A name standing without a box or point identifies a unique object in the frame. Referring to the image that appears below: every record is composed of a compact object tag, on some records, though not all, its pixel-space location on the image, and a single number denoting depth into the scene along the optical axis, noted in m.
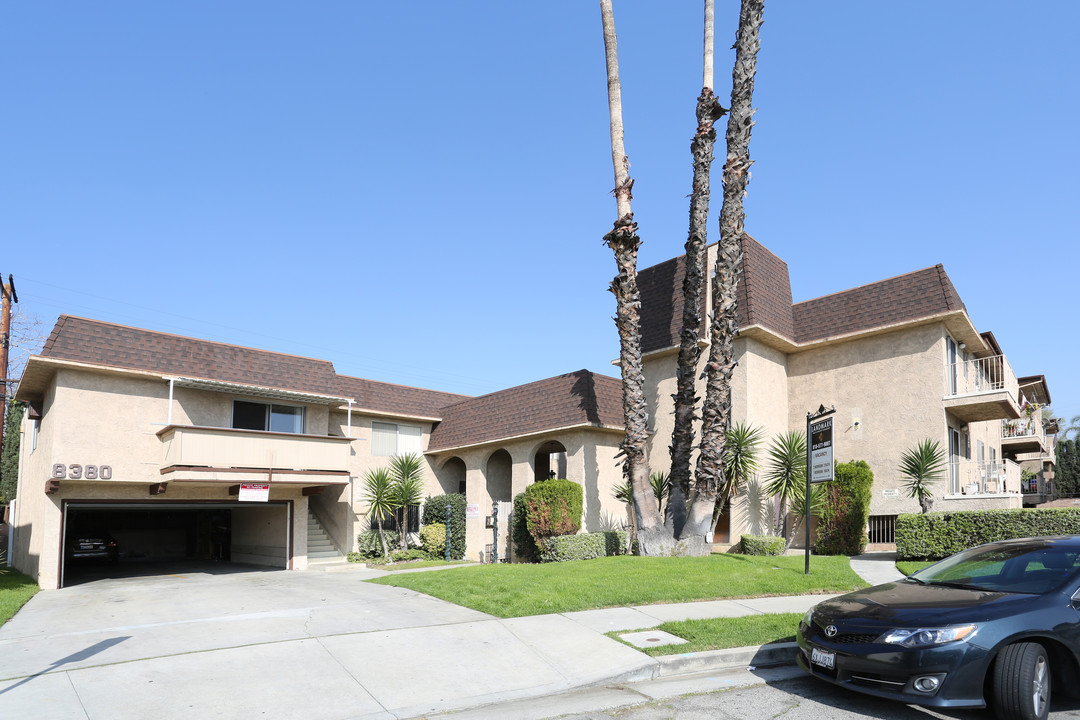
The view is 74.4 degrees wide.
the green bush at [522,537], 21.48
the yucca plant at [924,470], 18.59
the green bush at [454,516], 24.44
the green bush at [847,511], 19.11
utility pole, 24.90
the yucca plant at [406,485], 24.12
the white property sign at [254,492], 19.14
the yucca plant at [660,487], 20.67
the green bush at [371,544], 23.66
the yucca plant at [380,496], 23.58
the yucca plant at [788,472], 19.31
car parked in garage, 21.70
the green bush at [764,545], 17.91
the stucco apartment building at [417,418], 18.20
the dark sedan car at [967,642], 5.66
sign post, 12.33
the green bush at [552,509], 19.73
